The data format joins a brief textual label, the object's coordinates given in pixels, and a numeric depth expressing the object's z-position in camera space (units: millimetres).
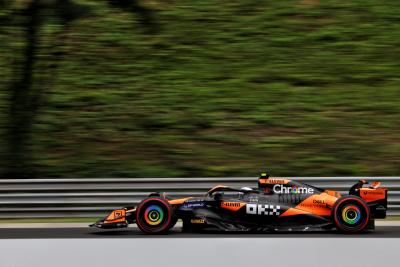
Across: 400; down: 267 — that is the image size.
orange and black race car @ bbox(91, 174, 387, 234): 17219
